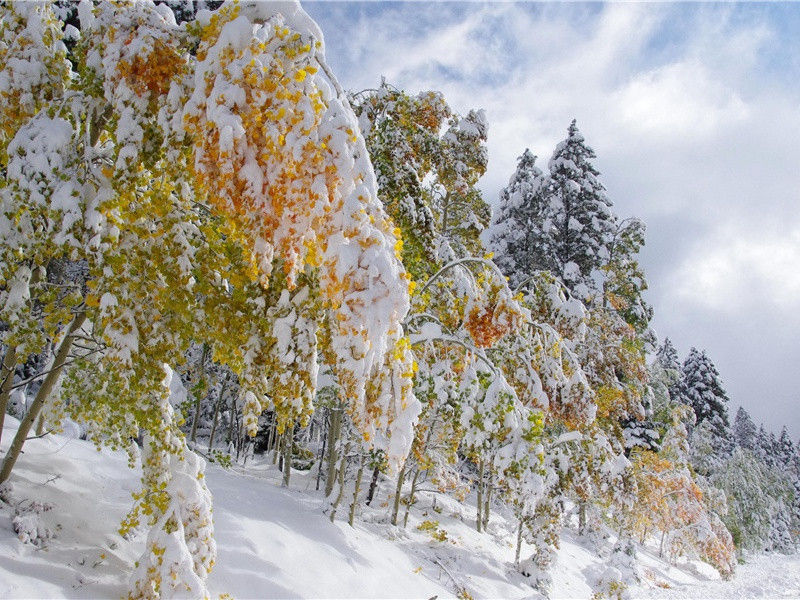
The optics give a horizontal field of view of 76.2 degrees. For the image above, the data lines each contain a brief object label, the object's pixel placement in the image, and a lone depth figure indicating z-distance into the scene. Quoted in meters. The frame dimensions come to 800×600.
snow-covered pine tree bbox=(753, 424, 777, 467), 56.41
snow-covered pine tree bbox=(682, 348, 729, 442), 38.34
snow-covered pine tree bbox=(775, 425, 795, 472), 58.74
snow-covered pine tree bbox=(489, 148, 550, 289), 20.88
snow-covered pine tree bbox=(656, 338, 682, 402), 40.28
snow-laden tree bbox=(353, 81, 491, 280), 7.42
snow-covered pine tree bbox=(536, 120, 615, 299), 20.12
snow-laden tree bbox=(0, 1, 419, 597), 2.41
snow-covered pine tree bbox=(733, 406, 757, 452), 59.56
